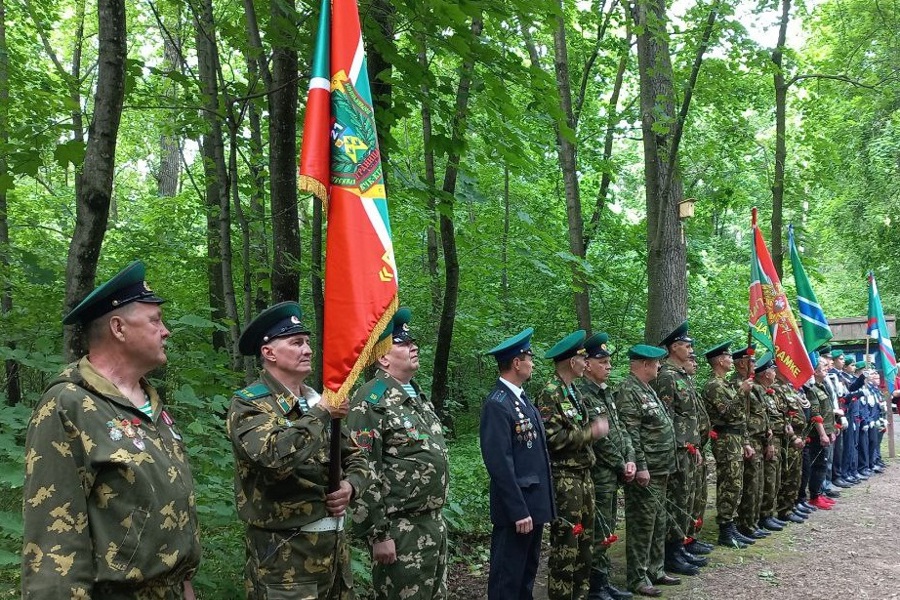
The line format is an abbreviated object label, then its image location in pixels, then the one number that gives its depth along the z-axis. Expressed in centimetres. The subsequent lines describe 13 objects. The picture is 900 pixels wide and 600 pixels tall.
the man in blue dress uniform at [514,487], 505
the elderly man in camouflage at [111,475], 217
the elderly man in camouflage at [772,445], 896
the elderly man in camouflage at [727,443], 799
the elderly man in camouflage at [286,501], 304
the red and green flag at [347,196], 303
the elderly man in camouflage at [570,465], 559
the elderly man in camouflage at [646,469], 636
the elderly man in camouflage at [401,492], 413
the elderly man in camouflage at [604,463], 609
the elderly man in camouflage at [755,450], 840
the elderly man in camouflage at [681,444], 704
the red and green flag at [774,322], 809
